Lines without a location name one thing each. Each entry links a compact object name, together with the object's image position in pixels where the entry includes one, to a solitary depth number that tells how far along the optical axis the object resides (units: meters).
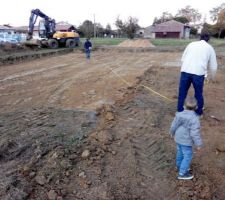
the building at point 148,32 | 48.91
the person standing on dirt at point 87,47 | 12.17
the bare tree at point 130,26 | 32.89
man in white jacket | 3.87
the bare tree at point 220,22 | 41.02
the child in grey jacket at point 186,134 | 2.56
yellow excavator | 16.32
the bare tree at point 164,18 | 58.12
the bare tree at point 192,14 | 56.22
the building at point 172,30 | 45.49
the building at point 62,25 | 37.08
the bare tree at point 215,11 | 47.11
